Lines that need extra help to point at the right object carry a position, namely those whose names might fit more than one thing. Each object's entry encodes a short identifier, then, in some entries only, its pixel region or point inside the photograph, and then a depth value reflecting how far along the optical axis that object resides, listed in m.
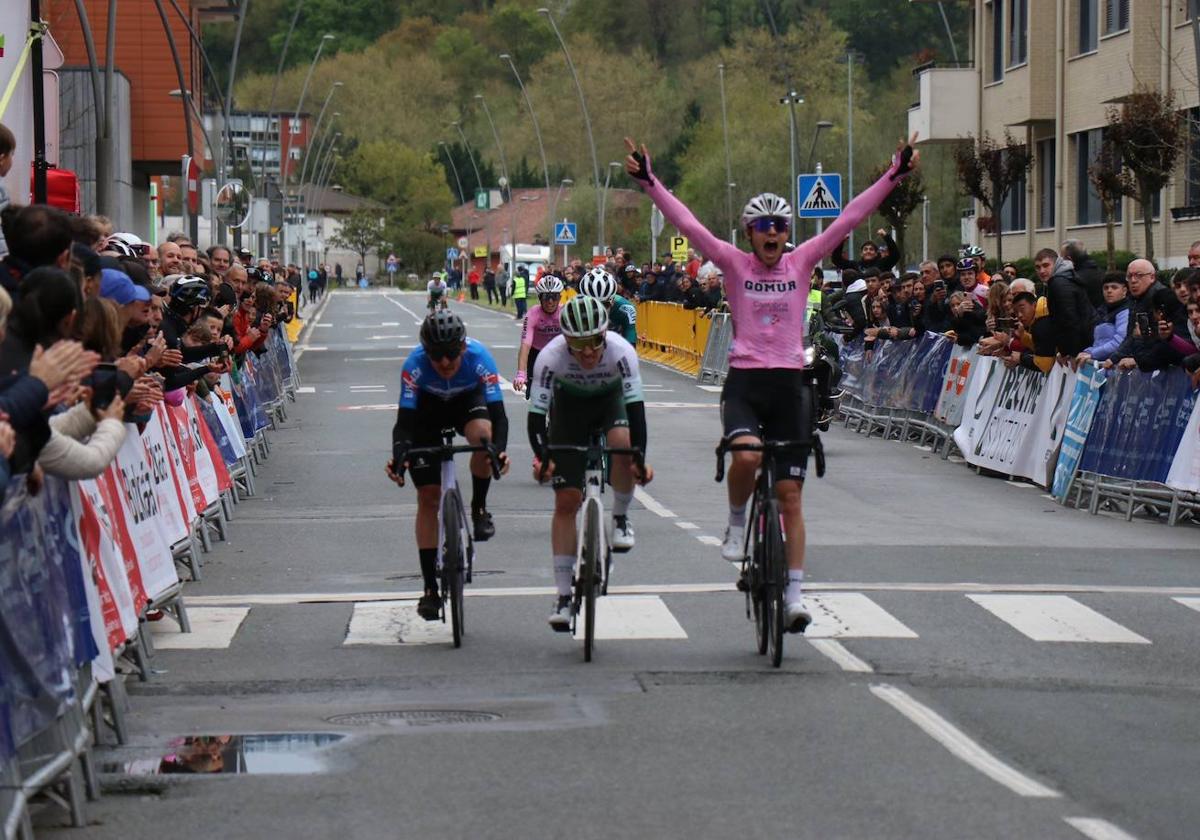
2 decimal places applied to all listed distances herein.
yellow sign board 71.00
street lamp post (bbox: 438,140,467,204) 163.14
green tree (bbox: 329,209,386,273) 171.50
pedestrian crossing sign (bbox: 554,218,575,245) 83.19
